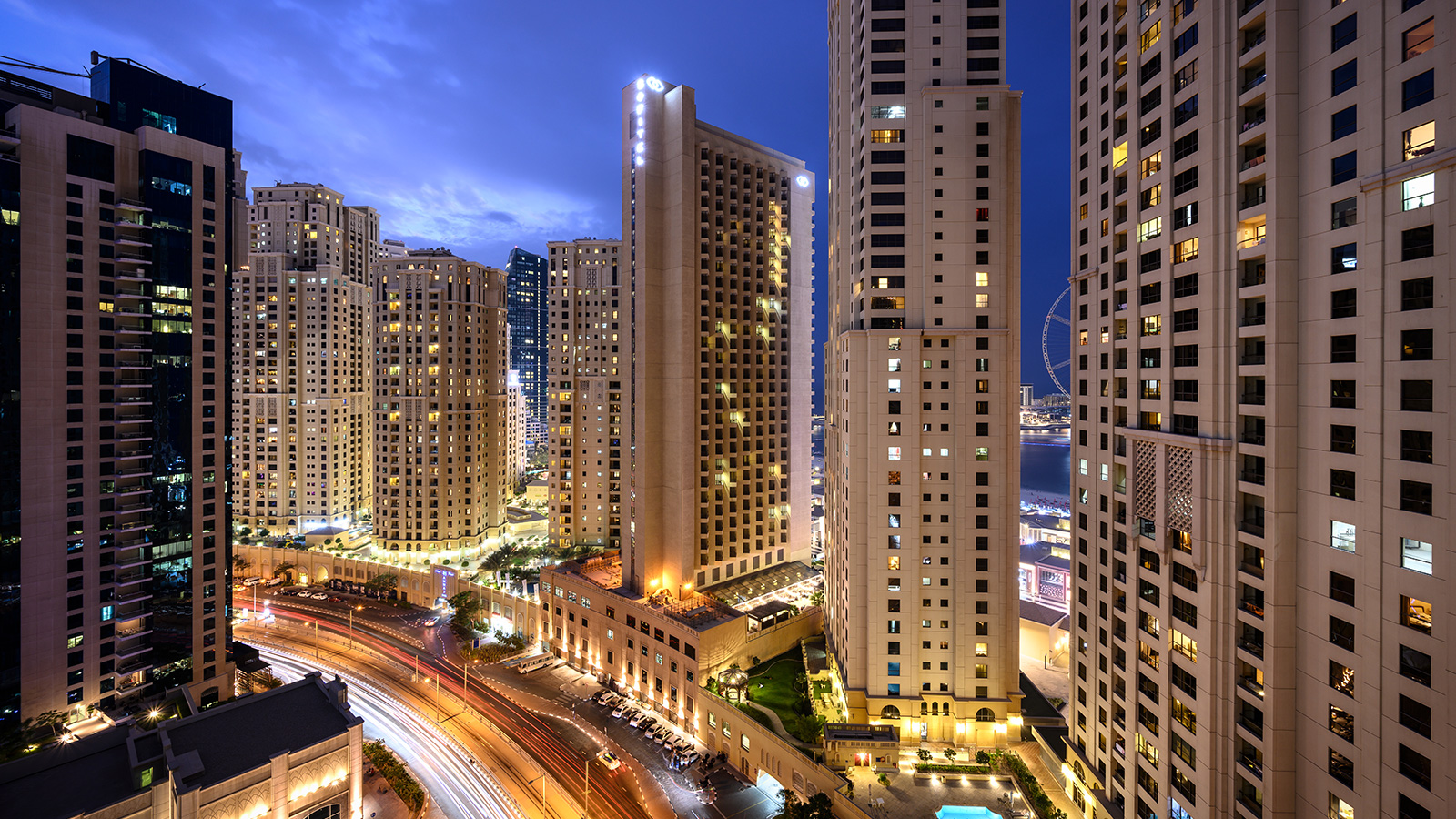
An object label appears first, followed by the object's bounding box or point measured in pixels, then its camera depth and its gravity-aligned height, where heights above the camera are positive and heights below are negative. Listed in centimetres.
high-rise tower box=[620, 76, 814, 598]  7619 +897
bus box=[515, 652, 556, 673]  7719 -3486
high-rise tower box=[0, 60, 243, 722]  5256 +154
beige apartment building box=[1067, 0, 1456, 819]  2378 -2
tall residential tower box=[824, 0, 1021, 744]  5359 +178
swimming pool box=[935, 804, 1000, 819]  4359 -3092
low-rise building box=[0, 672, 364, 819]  3697 -2499
